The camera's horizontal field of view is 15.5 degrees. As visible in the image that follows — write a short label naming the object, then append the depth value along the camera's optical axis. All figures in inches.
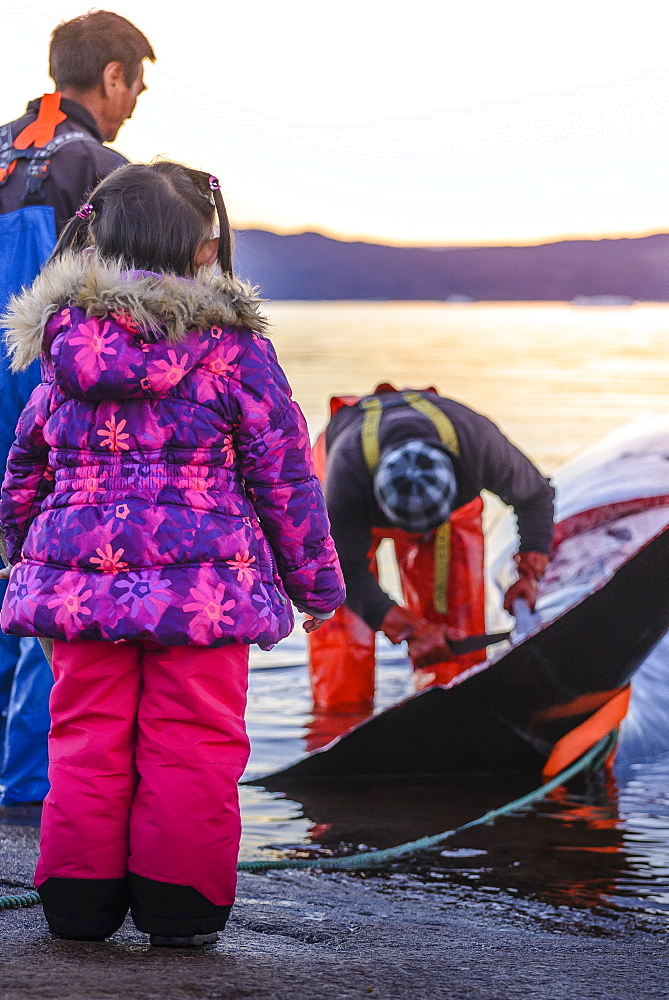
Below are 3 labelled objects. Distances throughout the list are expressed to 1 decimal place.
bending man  335.4
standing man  231.7
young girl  162.3
